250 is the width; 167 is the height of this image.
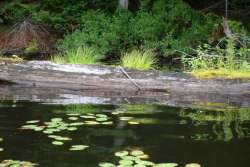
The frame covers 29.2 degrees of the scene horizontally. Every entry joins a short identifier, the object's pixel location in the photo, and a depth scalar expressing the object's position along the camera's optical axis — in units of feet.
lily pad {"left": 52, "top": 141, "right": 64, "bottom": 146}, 21.13
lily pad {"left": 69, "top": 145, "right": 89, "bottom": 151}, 20.47
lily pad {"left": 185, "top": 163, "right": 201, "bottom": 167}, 18.57
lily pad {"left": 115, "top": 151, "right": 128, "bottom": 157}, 19.56
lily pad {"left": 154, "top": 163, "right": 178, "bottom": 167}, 18.30
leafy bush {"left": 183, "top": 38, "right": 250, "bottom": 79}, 31.32
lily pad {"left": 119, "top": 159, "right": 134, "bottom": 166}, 18.34
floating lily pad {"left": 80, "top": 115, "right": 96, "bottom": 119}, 25.46
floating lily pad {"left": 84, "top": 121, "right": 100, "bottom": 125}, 24.56
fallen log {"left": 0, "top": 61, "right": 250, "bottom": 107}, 30.19
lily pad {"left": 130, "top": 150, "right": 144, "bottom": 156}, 19.71
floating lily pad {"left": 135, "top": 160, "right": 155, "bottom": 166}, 18.40
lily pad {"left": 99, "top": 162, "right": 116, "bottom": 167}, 18.30
